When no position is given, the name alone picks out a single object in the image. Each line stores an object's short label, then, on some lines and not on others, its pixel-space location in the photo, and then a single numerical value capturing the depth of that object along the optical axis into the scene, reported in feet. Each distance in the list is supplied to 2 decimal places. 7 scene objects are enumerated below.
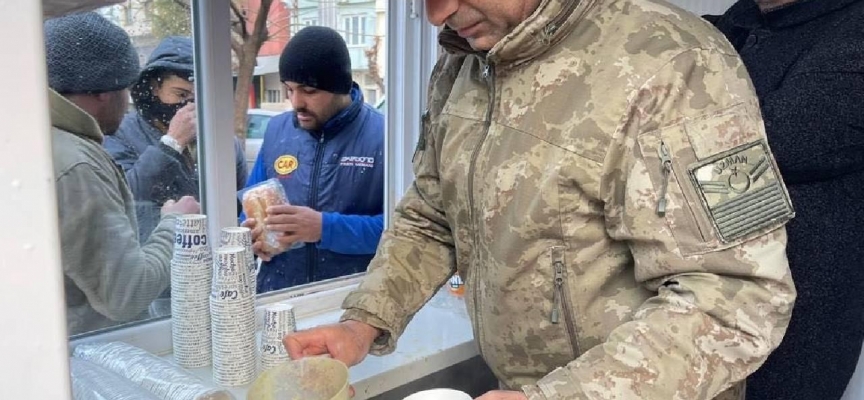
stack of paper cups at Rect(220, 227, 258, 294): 3.93
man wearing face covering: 4.14
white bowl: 2.33
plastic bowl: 2.48
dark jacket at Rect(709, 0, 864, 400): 3.14
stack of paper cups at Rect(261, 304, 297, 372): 3.73
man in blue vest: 5.33
